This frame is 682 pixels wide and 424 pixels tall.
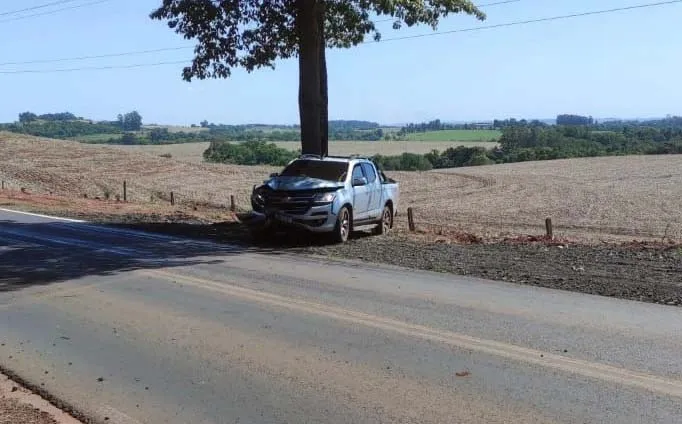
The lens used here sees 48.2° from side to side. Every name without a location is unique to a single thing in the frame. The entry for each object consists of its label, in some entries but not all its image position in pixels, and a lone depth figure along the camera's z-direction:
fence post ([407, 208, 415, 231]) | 20.20
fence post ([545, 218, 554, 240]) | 17.58
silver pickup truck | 15.35
